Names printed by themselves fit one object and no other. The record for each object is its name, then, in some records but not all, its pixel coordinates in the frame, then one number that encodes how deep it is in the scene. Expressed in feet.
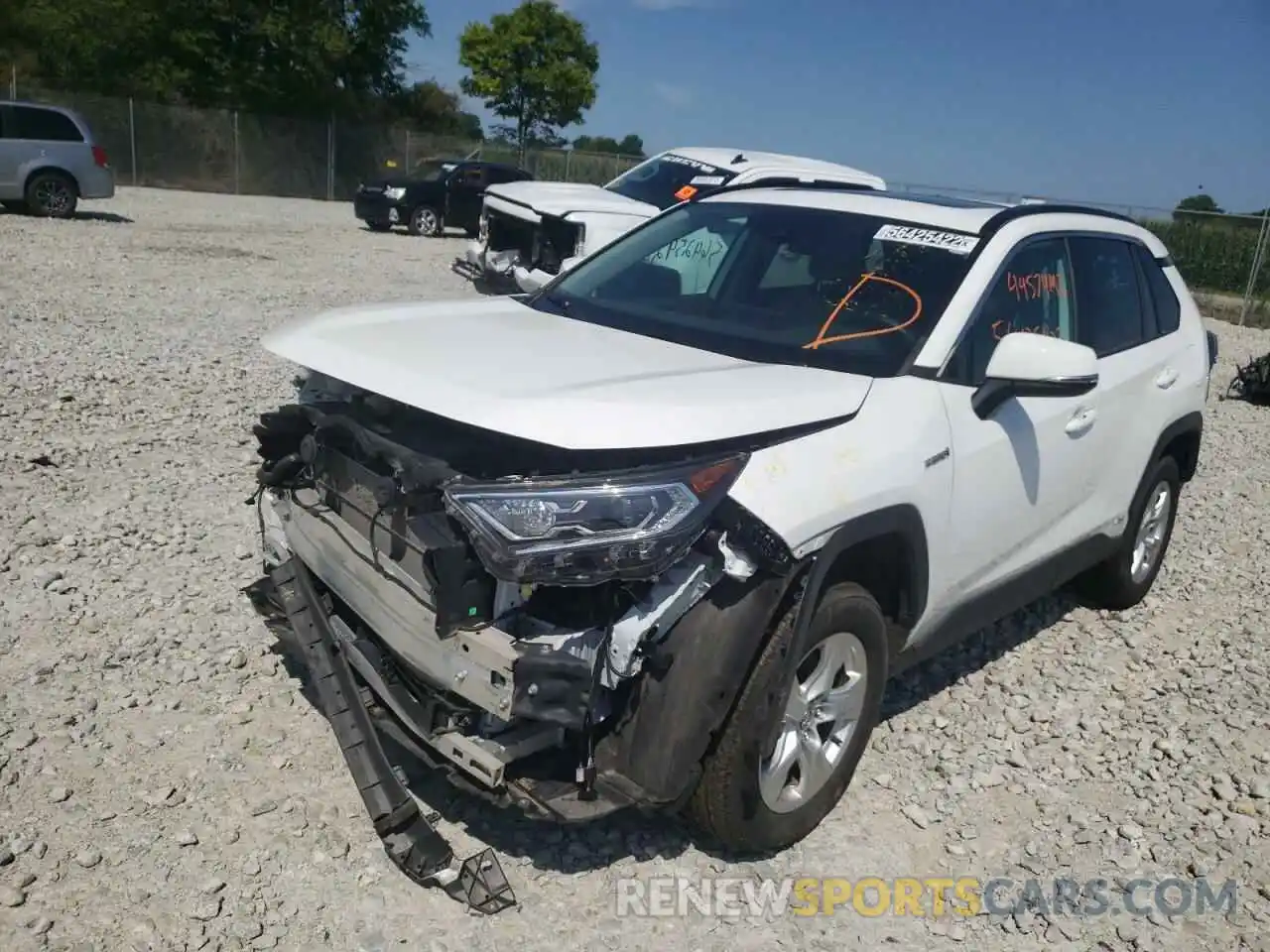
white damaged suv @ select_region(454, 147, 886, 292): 30.48
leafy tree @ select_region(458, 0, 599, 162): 164.96
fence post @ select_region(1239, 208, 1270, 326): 69.46
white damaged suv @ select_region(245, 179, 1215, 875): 8.90
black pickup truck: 73.36
